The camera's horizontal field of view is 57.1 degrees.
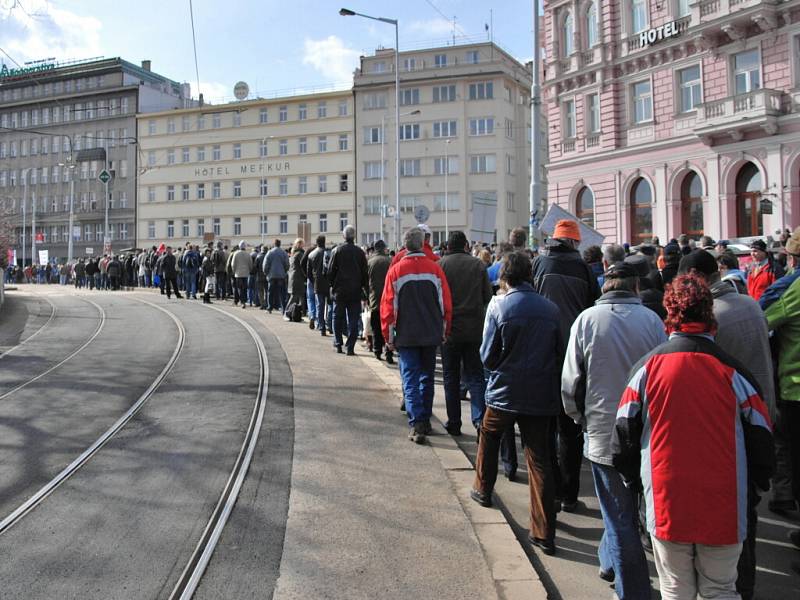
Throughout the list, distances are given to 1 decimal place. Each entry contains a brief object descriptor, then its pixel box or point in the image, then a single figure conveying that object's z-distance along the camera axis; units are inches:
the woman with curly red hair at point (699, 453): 122.3
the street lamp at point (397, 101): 1363.2
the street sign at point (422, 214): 965.9
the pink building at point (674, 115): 988.6
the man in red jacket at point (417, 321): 291.9
